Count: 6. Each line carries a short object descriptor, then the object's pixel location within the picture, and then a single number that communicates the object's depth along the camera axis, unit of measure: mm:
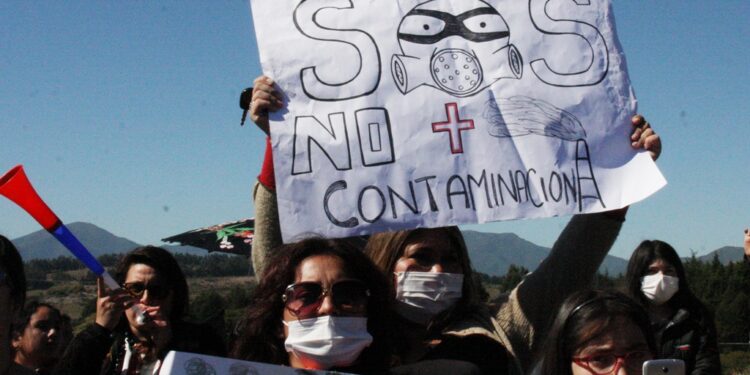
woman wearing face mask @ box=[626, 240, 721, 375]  6012
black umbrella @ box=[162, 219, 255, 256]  8594
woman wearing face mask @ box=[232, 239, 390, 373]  2846
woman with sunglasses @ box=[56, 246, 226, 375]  4066
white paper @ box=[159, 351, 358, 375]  2305
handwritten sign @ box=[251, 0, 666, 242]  3729
